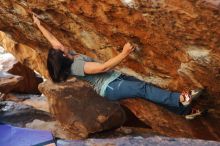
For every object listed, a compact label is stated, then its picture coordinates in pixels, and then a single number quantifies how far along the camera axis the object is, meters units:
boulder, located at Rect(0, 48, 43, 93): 12.78
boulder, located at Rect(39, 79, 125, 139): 7.45
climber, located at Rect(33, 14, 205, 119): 6.49
